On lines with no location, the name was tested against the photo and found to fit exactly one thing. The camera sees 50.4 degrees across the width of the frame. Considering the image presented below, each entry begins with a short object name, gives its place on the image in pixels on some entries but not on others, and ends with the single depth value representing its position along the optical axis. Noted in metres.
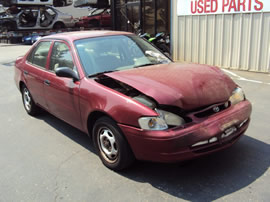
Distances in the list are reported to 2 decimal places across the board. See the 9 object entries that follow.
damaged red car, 2.94
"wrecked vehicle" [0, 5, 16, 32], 20.80
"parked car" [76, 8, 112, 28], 21.38
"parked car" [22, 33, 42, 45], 19.63
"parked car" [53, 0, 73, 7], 26.59
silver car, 21.25
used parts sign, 7.62
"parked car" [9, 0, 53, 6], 21.16
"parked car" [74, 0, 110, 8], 21.80
